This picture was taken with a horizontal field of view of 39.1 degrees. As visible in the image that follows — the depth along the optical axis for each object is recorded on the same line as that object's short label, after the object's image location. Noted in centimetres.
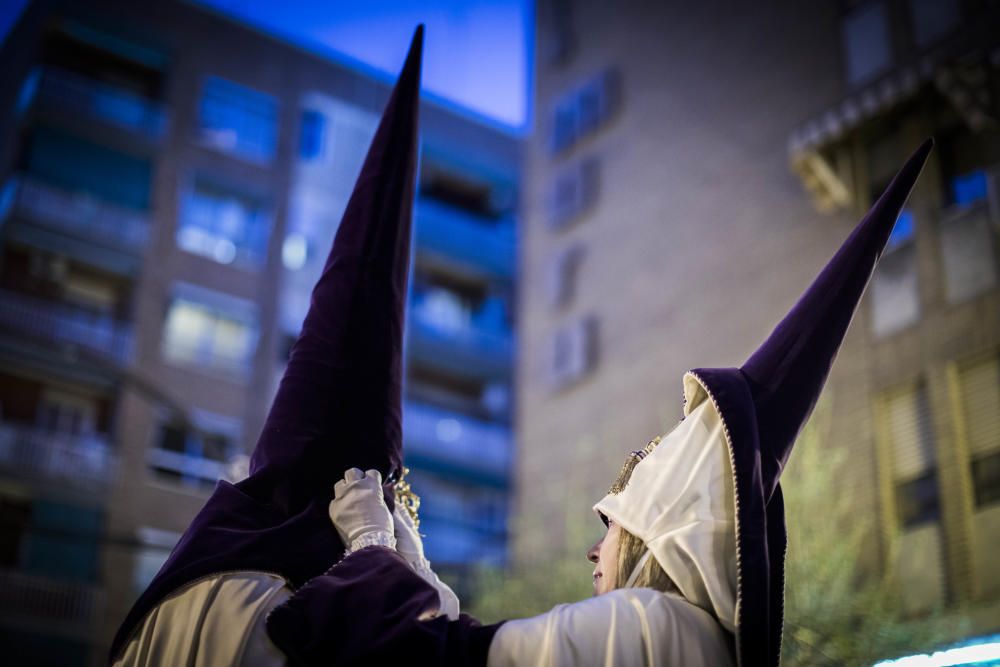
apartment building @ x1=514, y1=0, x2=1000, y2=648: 1354
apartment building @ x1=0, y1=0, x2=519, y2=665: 2322
